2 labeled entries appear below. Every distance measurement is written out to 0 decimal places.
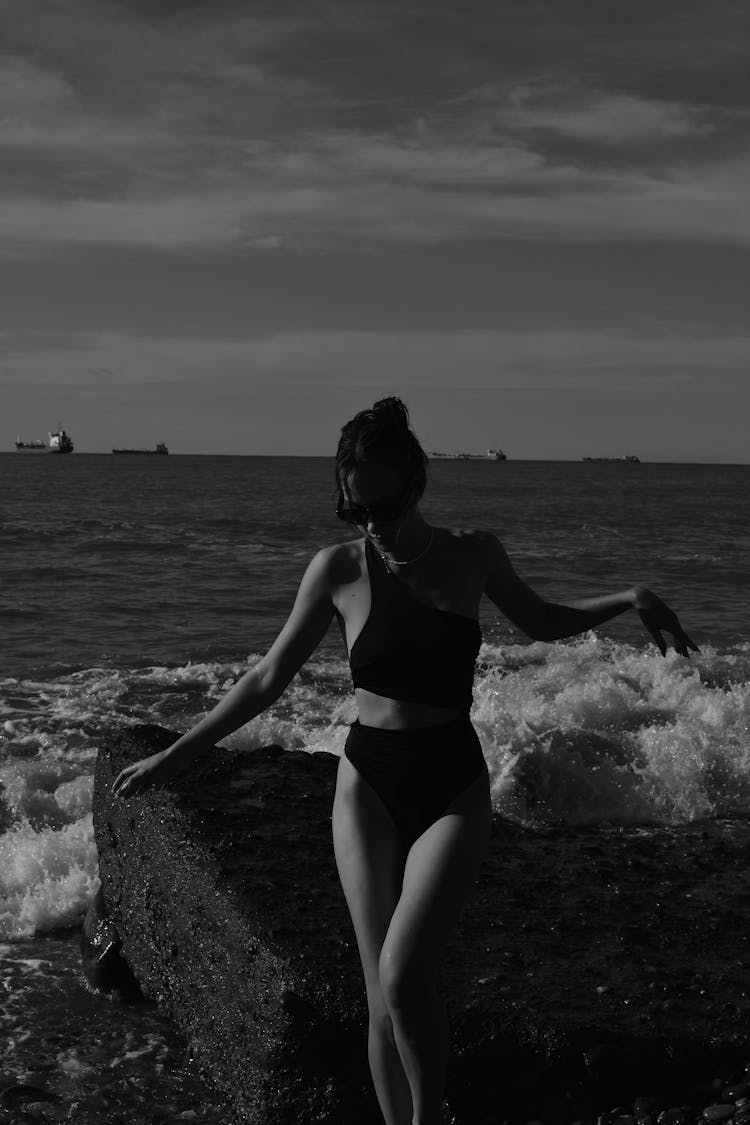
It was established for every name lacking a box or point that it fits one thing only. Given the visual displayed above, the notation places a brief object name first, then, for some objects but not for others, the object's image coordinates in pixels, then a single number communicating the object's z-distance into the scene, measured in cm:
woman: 335
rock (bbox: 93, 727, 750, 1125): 449
